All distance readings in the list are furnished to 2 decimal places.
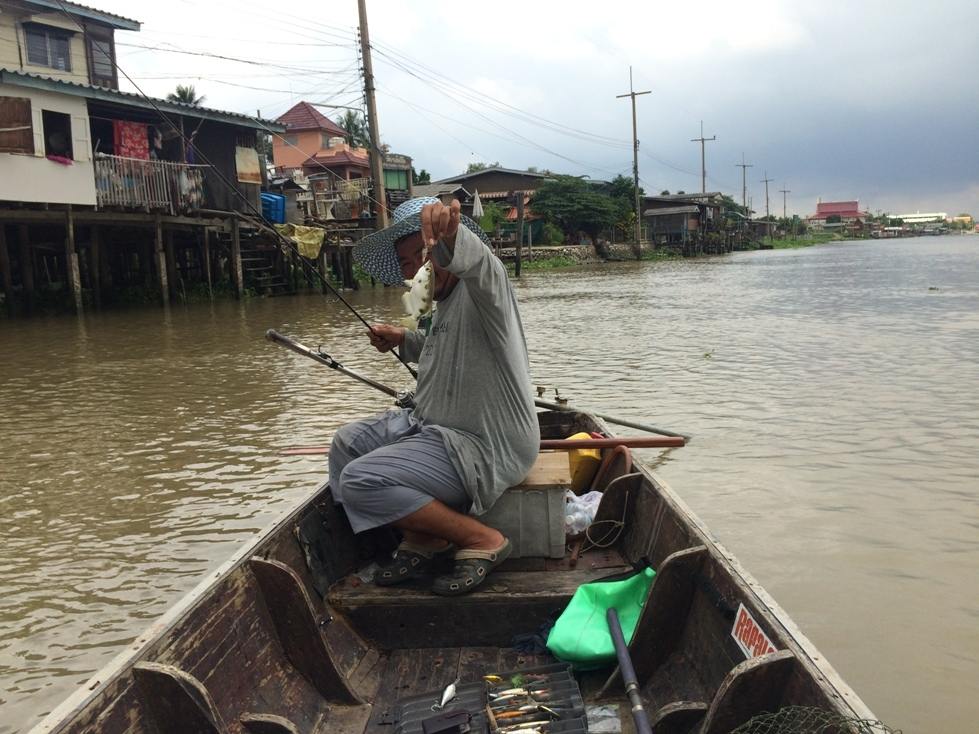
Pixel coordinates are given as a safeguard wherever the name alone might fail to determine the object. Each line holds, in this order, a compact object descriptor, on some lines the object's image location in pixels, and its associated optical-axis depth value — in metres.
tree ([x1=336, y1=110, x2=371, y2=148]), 58.84
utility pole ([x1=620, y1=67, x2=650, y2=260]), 52.31
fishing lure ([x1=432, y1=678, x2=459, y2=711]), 2.67
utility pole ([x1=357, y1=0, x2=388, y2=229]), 22.73
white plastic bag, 3.86
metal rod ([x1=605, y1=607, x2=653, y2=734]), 2.12
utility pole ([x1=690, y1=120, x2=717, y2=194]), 75.25
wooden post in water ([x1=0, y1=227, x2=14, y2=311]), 17.15
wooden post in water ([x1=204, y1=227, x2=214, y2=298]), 20.96
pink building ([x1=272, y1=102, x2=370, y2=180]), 43.34
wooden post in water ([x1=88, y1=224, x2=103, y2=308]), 18.81
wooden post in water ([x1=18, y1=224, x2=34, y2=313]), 17.86
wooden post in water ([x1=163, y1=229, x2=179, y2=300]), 20.91
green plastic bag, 2.83
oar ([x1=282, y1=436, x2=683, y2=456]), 4.33
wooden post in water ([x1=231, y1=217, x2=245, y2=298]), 21.20
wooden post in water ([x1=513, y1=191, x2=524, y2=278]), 32.91
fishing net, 1.77
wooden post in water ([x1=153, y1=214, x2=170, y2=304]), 18.59
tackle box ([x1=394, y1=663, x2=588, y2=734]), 2.52
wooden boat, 2.07
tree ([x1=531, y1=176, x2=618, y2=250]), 50.50
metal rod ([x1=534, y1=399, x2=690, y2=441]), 6.60
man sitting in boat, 3.06
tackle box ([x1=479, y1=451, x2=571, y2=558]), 3.44
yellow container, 4.57
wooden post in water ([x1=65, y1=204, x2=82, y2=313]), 17.06
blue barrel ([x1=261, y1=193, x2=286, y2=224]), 24.55
